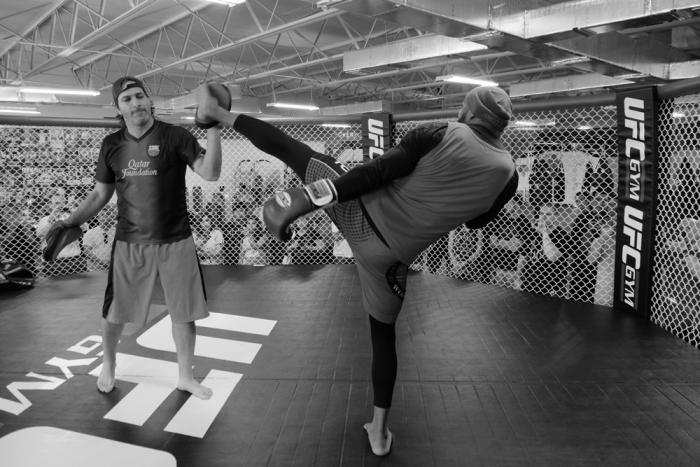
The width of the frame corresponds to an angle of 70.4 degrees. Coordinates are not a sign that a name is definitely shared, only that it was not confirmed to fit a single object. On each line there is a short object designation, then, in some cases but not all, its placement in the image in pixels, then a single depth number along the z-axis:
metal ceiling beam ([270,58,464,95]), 10.82
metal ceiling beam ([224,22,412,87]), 9.80
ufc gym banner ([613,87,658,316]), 3.11
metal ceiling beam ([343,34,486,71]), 7.61
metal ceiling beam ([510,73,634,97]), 10.37
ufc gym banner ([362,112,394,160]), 4.14
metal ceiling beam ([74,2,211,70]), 8.53
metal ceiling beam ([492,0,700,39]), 5.22
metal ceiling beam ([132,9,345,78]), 7.92
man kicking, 1.48
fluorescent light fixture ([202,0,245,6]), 5.30
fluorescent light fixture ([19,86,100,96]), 9.94
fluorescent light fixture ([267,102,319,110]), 13.52
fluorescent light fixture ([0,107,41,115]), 14.04
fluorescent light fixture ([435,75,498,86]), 9.84
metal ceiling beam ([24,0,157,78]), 7.06
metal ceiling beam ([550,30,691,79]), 7.32
